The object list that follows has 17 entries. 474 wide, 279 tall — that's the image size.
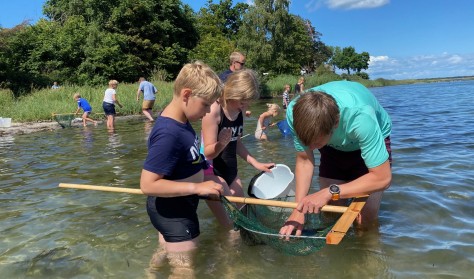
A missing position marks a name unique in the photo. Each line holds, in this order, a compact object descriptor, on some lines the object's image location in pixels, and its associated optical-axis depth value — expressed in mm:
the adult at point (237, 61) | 6117
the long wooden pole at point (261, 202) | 2822
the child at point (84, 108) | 15600
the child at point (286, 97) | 18558
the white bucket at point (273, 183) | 4125
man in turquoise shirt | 2543
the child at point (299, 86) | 20536
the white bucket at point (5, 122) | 14789
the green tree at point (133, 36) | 28922
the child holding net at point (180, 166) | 2711
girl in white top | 14078
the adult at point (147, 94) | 15641
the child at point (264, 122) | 10008
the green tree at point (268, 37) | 44875
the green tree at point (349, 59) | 99938
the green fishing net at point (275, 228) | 3014
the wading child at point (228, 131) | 3449
